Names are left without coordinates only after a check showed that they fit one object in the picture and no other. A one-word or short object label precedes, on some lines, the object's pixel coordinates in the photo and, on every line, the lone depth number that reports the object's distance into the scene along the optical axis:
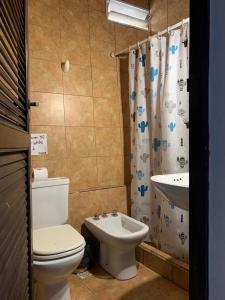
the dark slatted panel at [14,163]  0.59
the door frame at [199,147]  0.64
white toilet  1.42
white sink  0.95
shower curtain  1.87
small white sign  1.97
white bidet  1.79
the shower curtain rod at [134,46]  1.81
